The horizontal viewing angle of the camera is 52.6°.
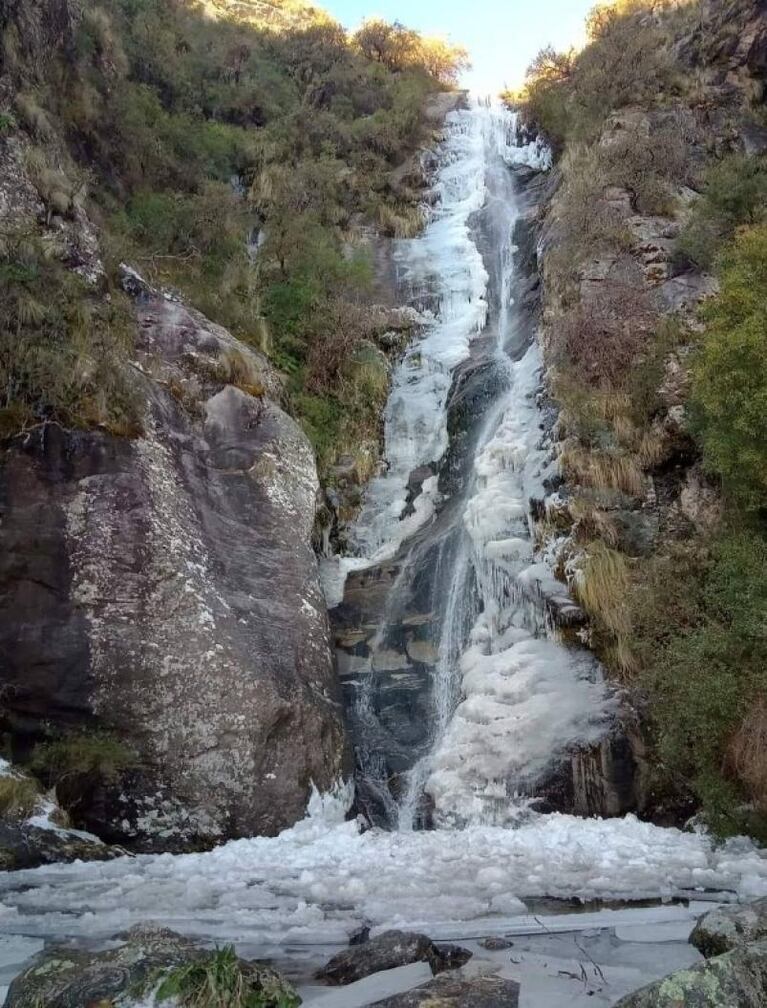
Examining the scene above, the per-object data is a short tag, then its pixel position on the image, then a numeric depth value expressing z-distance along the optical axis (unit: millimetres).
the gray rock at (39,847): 7559
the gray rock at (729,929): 5016
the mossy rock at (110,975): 4430
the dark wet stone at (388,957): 5336
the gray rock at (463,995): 4449
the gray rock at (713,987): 3926
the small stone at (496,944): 5785
